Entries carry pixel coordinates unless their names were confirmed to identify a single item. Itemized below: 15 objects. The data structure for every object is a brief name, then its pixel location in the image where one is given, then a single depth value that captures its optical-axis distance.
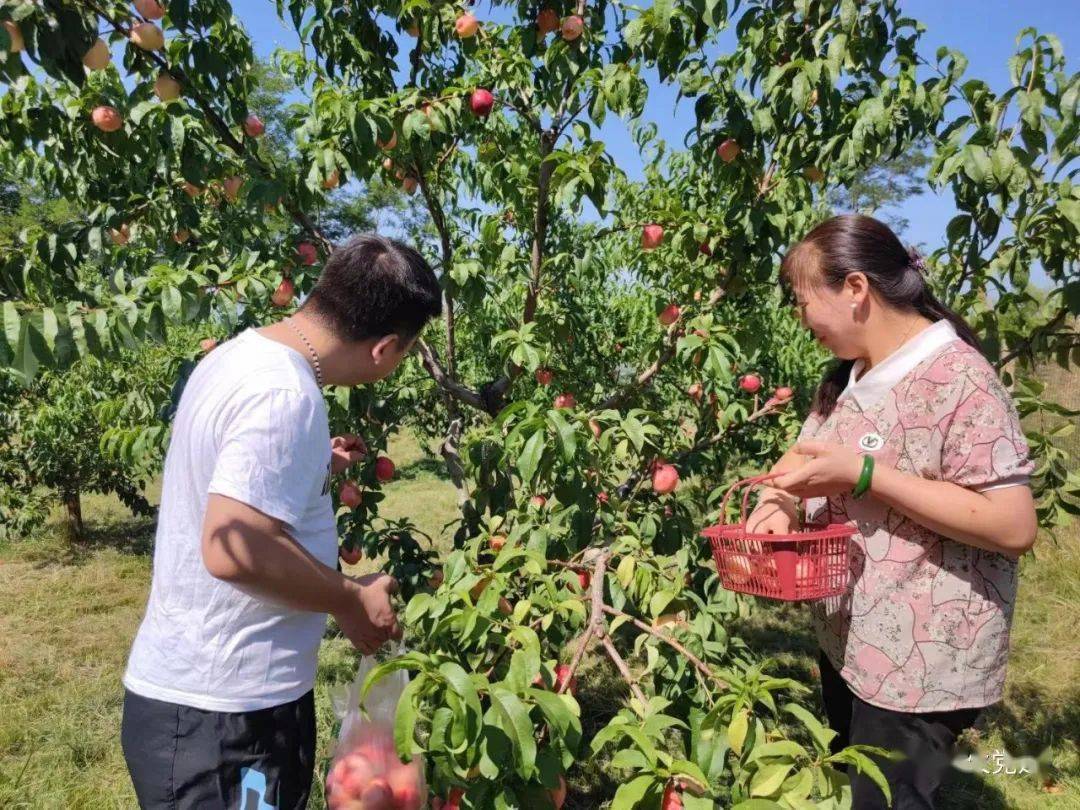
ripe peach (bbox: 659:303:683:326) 2.67
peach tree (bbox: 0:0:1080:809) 1.28
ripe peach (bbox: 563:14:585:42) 2.29
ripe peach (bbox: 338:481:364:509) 2.54
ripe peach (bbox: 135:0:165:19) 2.01
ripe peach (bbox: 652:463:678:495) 2.43
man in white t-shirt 1.15
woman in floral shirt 1.29
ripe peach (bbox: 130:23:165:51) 2.00
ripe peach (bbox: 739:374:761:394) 3.07
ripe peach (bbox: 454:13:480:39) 2.46
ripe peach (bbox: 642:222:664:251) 2.65
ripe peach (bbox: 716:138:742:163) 2.32
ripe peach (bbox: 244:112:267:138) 2.53
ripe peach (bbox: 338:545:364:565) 2.65
